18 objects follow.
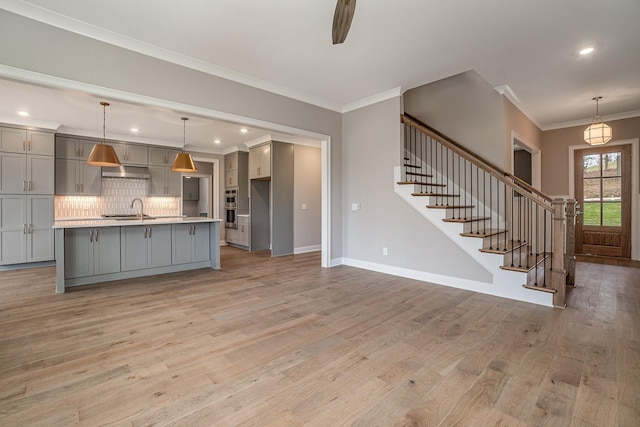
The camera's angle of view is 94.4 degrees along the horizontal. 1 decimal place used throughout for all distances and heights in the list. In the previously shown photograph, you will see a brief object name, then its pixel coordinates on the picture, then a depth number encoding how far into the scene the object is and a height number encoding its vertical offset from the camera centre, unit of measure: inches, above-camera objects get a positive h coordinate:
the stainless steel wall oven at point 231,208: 312.1 +6.4
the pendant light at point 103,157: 167.0 +32.8
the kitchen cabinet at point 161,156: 281.0 +56.2
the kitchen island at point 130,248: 157.9 -20.8
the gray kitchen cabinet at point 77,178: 239.1 +30.1
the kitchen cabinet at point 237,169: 309.4 +47.0
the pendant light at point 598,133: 201.9 +54.9
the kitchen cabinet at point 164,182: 282.5 +31.3
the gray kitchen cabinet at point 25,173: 209.9 +30.0
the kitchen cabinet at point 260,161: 266.4 +49.0
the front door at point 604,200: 238.4 +10.8
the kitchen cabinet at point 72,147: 238.8 +55.2
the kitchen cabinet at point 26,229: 209.6 -10.4
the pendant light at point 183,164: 198.7 +33.7
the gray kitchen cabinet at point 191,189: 384.2 +32.9
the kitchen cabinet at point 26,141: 210.8 +53.8
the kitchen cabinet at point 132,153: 263.9 +55.3
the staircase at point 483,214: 131.3 -0.5
